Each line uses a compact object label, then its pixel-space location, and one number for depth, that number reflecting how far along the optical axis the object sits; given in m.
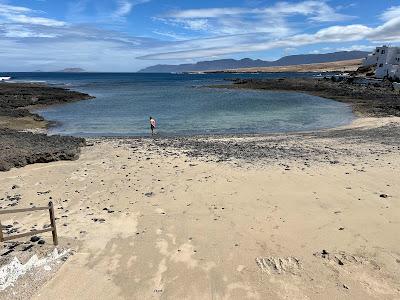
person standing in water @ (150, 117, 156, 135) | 27.94
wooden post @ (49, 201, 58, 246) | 9.43
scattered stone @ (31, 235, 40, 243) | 9.83
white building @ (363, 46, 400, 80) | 74.28
